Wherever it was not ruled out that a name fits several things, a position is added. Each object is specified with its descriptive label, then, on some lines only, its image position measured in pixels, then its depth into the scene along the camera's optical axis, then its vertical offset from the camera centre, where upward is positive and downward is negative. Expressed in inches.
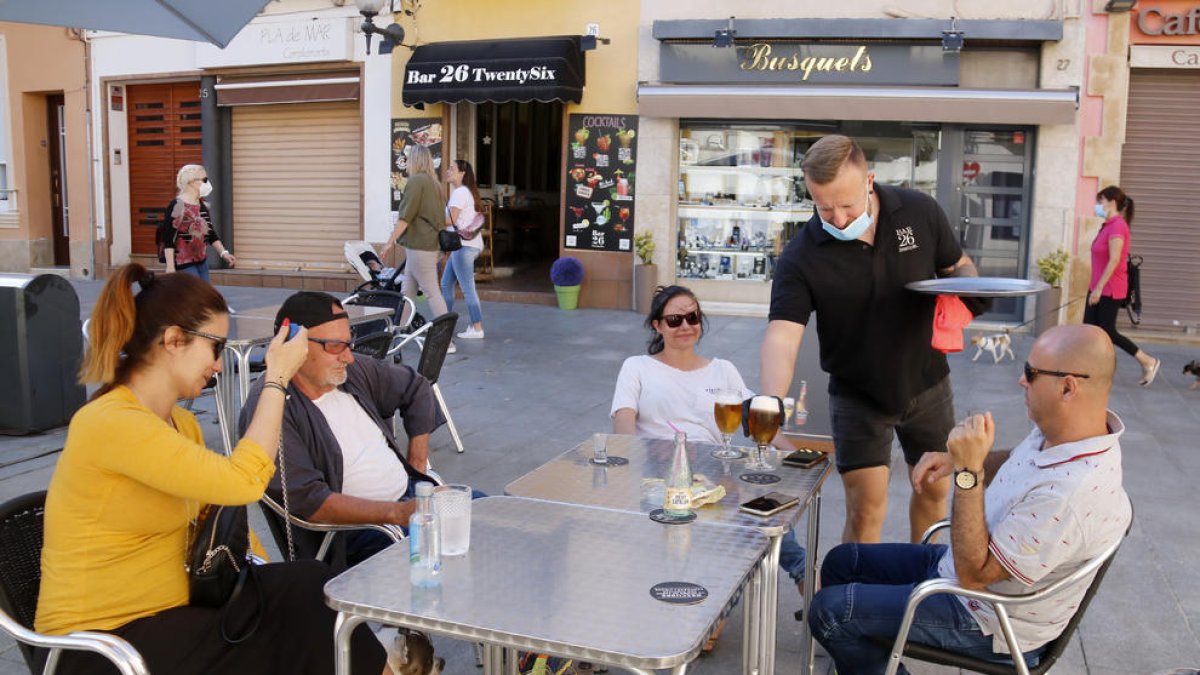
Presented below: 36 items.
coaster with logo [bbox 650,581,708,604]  80.9 -30.4
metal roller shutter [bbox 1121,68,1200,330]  429.4 +13.9
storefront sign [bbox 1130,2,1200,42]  414.9 +78.9
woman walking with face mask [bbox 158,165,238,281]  331.0 -9.2
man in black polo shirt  134.6 -15.1
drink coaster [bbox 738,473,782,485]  116.0 -30.2
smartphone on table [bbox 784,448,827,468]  123.3 -29.7
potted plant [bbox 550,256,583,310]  488.7 -33.9
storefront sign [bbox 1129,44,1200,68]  417.7 +66.3
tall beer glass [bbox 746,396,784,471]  117.6 -23.6
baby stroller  217.0 -29.1
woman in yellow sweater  88.4 -26.3
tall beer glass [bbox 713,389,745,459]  120.1 -23.5
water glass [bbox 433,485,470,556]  90.7 -27.6
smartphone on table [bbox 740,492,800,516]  103.0 -29.7
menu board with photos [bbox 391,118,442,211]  523.8 +32.6
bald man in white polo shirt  90.9 -27.0
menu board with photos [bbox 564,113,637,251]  491.5 +13.0
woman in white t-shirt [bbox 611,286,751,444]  151.2 -26.1
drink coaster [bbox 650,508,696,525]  100.5 -30.2
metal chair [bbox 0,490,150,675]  83.6 -34.9
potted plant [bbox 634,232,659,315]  478.0 -30.1
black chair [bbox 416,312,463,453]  211.3 -29.3
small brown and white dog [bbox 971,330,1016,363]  364.8 -45.4
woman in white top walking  388.8 -13.7
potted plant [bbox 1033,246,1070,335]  418.7 -24.4
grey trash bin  242.8 -37.1
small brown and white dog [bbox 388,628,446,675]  101.9 -44.9
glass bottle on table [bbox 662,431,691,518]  102.7 -28.1
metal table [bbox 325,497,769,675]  74.3 -30.7
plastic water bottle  84.9 -28.9
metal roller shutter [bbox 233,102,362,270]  566.9 +9.7
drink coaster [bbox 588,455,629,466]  124.8 -30.8
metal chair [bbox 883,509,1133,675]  91.0 -37.6
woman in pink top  336.2 -15.1
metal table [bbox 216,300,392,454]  212.8 -30.5
